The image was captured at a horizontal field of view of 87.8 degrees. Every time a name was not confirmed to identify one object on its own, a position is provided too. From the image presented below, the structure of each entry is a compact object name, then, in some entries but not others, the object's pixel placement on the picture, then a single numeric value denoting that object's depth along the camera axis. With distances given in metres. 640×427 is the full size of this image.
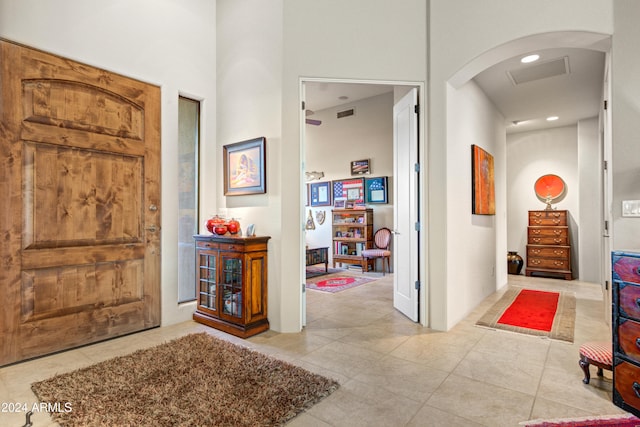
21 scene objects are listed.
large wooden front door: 2.67
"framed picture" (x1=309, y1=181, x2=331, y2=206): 8.04
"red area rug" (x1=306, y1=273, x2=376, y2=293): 5.48
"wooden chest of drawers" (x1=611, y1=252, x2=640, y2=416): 1.99
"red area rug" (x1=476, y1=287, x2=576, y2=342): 3.46
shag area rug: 1.91
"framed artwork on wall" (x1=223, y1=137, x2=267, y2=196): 3.55
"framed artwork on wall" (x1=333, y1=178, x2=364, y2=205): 7.50
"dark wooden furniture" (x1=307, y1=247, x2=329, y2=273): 6.51
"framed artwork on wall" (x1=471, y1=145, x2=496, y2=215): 4.18
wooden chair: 6.64
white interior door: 3.61
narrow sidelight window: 3.88
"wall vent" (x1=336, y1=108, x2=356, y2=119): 7.66
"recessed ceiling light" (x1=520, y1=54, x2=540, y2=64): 3.63
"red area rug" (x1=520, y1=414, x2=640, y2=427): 1.87
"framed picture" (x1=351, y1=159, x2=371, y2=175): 7.39
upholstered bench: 2.25
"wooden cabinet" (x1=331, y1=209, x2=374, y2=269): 7.17
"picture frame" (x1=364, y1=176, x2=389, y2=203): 7.11
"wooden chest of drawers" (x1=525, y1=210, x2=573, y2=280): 6.25
